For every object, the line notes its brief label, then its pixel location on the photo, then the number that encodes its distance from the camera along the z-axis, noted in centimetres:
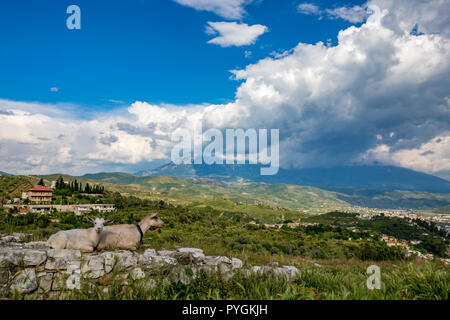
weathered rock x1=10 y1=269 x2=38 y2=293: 528
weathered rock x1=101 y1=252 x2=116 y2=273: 595
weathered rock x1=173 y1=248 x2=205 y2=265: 690
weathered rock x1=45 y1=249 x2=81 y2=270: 569
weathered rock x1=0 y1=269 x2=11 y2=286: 528
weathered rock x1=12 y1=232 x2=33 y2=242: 965
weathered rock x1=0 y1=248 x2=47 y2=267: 542
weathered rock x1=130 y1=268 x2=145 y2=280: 578
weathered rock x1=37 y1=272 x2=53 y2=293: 546
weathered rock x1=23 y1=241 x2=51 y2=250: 765
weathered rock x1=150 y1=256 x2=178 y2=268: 628
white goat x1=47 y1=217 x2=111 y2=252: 780
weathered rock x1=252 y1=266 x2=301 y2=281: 609
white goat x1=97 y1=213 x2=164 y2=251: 869
